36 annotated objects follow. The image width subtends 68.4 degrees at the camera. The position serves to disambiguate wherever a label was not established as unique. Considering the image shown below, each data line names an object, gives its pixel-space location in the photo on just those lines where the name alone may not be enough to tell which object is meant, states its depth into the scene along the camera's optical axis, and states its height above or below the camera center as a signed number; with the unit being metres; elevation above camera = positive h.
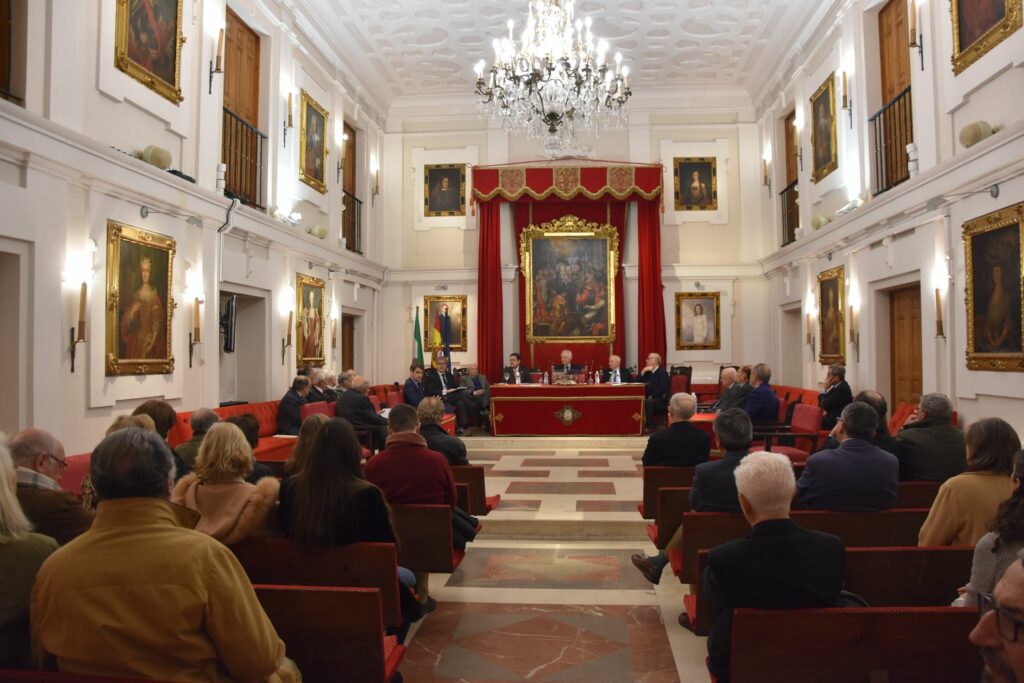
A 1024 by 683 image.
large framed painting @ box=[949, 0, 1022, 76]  6.52 +3.04
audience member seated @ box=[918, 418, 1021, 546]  3.13 -0.55
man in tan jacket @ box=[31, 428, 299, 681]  1.85 -0.57
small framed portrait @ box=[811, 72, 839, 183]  10.88 +3.45
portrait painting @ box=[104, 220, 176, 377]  6.83 +0.61
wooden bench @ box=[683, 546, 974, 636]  2.96 -0.84
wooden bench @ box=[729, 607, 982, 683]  2.22 -0.84
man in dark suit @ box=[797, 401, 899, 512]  3.82 -0.58
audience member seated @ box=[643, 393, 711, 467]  5.29 -0.57
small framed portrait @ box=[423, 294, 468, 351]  15.32 +0.86
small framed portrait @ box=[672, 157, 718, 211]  15.20 +3.62
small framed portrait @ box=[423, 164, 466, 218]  15.62 +3.59
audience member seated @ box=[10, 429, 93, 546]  2.70 -0.52
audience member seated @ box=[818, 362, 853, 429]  8.62 -0.40
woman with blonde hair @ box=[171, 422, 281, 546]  3.10 -0.54
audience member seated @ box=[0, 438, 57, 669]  2.10 -0.57
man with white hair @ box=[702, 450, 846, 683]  2.37 -0.64
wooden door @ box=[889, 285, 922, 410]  8.94 +0.21
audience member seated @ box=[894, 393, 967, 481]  4.73 -0.54
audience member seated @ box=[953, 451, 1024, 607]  2.35 -0.59
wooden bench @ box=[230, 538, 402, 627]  3.06 -0.82
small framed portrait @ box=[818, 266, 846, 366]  10.62 +0.65
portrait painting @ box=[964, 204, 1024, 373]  6.38 +0.62
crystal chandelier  9.31 +3.59
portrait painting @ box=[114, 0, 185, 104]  7.00 +3.15
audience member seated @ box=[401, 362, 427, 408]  11.70 -0.39
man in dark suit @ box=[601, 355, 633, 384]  13.35 -0.20
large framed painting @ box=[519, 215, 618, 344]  14.77 +1.63
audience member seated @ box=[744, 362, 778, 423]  9.22 -0.53
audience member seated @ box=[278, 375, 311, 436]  9.41 -0.54
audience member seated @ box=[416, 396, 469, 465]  5.41 -0.52
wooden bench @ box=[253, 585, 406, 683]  2.47 -0.88
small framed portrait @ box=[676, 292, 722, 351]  14.96 +0.82
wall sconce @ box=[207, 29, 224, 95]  8.62 +3.52
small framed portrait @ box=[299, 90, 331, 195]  11.52 +3.47
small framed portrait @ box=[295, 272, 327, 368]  11.19 +0.68
